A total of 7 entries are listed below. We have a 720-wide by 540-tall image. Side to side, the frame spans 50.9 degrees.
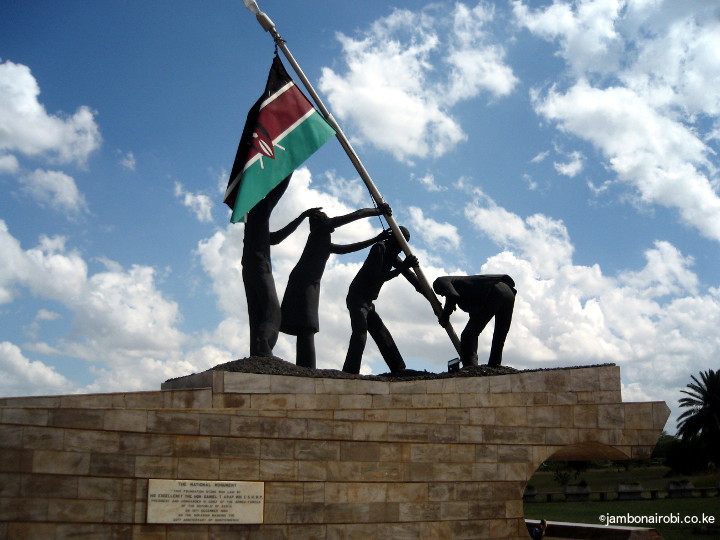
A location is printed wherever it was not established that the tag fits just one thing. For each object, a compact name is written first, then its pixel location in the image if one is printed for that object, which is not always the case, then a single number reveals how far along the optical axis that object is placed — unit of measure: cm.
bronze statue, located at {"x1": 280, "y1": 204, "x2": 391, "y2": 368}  1429
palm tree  3478
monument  959
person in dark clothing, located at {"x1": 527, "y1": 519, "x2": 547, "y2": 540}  1476
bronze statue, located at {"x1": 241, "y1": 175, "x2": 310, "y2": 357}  1349
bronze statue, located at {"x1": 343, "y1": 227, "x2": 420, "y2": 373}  1477
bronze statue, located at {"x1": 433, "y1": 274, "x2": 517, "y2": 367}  1444
